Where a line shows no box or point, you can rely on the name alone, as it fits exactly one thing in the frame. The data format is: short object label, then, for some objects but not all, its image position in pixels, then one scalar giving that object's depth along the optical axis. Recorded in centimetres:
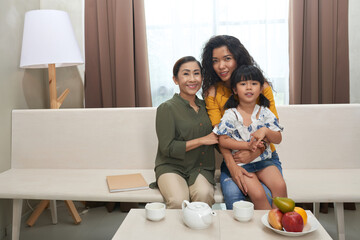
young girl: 185
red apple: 125
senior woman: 192
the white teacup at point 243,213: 138
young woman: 191
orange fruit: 131
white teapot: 133
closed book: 199
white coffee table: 128
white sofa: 202
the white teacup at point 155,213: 141
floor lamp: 239
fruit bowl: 125
